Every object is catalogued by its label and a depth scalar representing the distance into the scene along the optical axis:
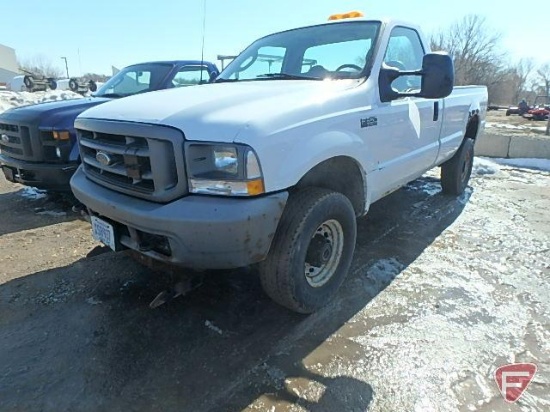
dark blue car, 4.41
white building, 64.88
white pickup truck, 2.08
